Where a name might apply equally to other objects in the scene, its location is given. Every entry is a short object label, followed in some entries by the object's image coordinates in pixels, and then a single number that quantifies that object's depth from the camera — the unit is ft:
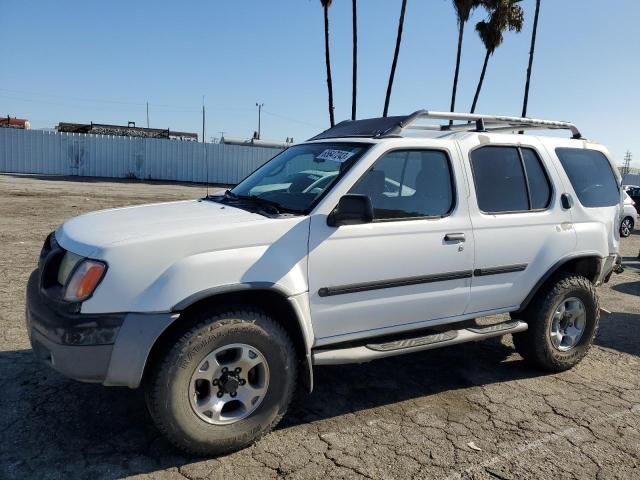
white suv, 9.05
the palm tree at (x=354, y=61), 84.53
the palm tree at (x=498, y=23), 90.22
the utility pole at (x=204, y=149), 95.05
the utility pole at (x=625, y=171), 135.13
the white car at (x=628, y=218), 46.95
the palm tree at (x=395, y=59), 80.94
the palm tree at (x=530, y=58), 85.30
